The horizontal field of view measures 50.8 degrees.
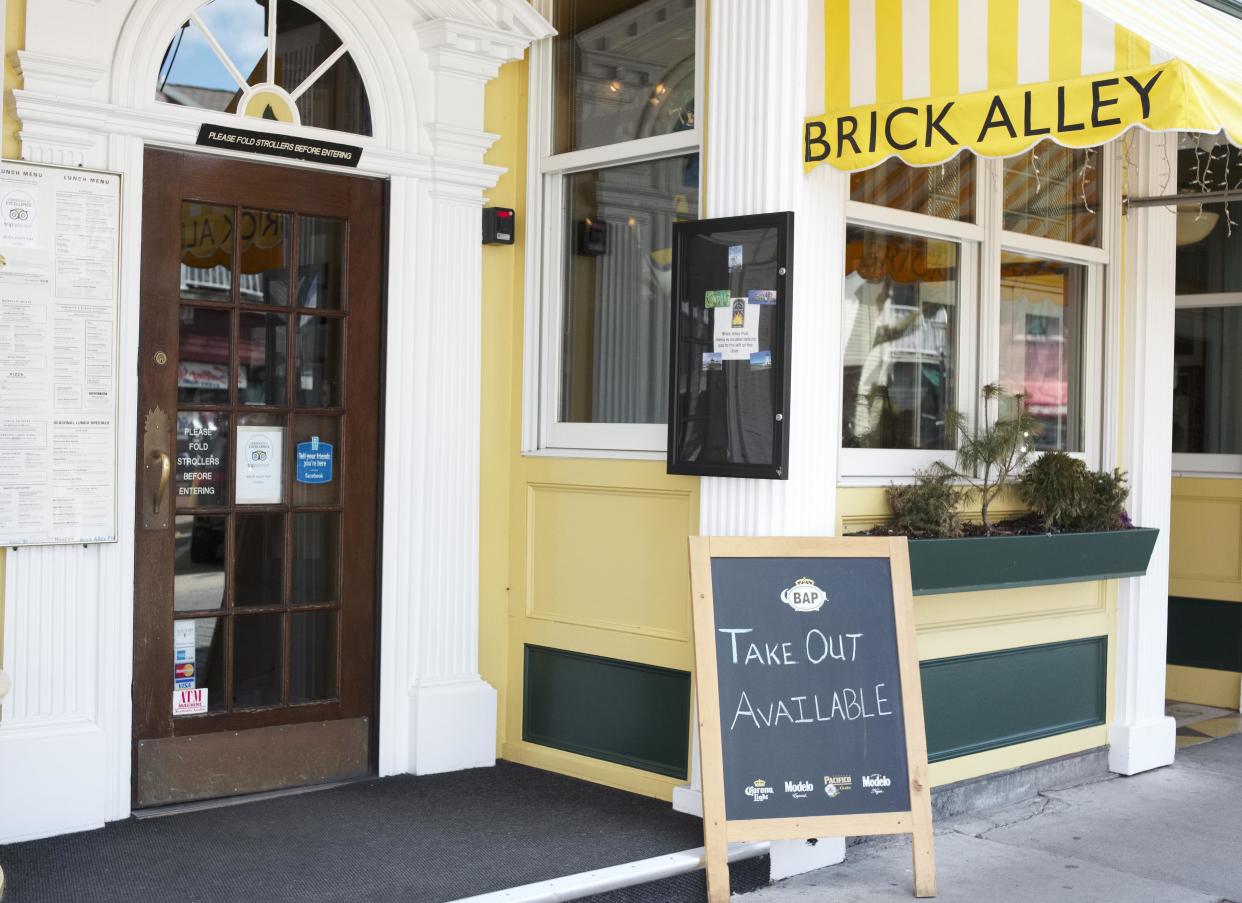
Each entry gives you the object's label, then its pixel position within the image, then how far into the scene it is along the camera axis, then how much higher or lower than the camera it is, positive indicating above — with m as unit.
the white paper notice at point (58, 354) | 4.14 +0.31
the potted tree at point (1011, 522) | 4.68 -0.22
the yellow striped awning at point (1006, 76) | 3.61 +1.15
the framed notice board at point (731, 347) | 4.36 +0.39
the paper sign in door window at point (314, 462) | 4.84 -0.03
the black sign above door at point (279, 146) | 4.53 +1.10
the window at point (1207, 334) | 7.29 +0.75
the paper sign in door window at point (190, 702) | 4.58 -0.88
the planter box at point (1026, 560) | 4.55 -0.36
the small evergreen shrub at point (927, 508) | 4.73 -0.16
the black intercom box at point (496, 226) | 5.29 +0.93
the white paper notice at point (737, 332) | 4.44 +0.44
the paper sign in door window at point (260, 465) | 4.71 -0.04
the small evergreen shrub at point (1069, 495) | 5.21 -0.12
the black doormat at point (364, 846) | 3.78 -1.24
